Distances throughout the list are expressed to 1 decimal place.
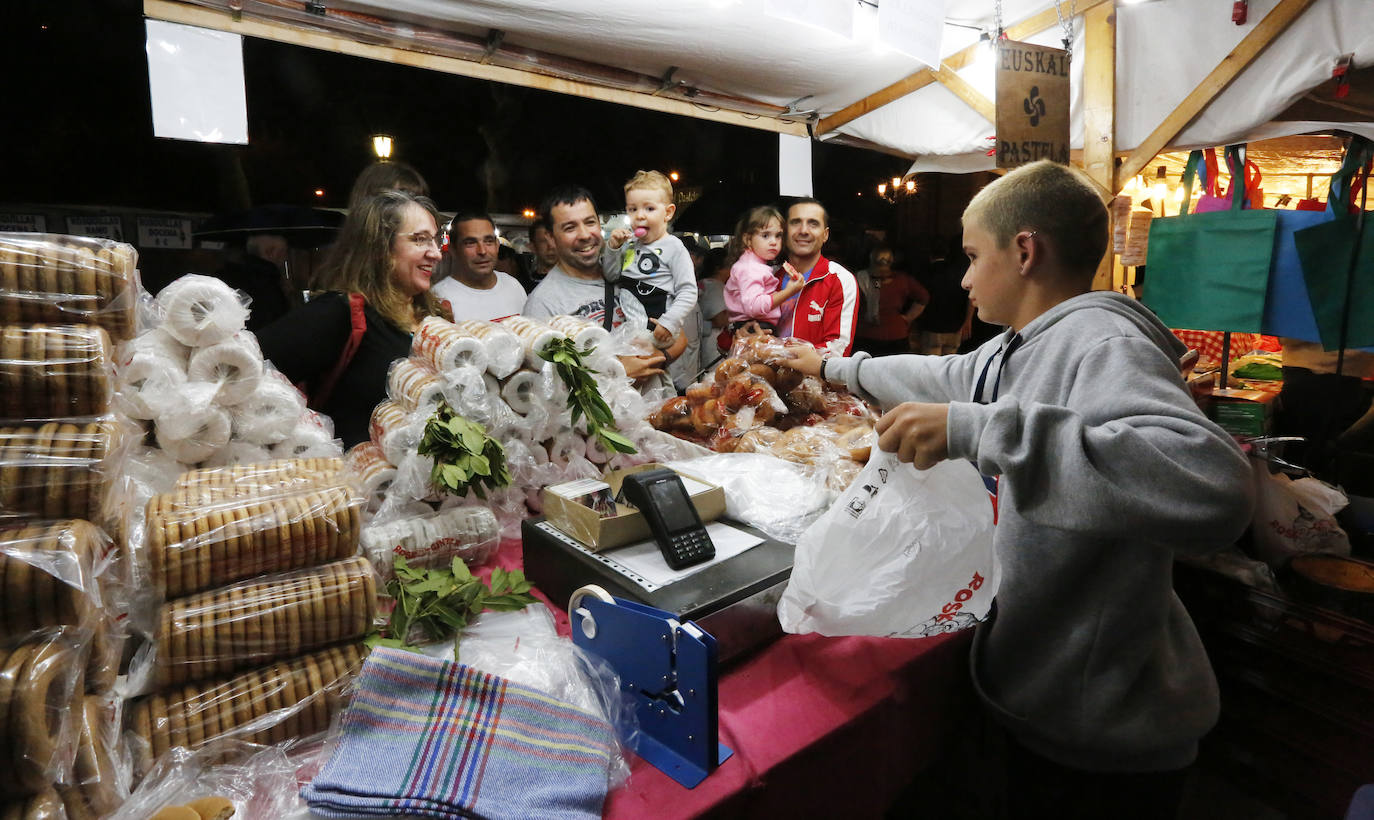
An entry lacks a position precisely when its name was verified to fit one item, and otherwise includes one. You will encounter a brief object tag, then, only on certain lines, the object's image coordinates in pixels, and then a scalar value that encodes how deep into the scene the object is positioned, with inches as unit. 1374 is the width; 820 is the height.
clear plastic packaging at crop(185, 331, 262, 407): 58.2
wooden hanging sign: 116.4
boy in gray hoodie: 42.3
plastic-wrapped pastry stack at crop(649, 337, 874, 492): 91.7
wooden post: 124.2
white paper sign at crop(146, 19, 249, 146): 89.6
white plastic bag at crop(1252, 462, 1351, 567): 101.7
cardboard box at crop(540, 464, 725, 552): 61.0
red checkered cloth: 184.9
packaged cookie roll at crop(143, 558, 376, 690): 42.0
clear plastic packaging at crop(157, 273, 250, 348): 56.8
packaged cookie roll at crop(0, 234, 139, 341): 35.7
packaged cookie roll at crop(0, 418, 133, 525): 33.4
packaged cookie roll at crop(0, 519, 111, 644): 31.0
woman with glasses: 84.9
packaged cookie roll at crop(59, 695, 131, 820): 33.8
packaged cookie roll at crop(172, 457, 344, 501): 48.2
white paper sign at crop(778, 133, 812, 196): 175.6
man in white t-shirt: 142.3
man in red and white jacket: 164.4
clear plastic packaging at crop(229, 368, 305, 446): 62.1
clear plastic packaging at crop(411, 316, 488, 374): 69.4
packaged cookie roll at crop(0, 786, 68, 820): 29.7
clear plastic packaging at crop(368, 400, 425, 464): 66.9
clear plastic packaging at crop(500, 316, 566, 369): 73.7
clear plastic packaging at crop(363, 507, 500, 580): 60.7
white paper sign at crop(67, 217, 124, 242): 287.7
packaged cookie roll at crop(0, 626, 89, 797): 29.5
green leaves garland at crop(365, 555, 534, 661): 52.7
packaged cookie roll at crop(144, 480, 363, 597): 42.8
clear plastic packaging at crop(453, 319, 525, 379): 71.1
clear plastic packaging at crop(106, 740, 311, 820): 37.9
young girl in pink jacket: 162.9
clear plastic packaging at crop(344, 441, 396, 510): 68.9
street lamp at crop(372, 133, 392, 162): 446.3
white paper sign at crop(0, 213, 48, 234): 279.0
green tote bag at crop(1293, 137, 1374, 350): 123.9
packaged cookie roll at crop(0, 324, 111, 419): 34.5
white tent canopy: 105.0
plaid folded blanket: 37.2
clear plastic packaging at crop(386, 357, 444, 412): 69.4
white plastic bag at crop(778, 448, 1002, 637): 51.5
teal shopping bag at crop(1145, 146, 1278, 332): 131.3
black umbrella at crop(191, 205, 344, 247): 215.0
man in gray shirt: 138.8
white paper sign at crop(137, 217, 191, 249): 319.9
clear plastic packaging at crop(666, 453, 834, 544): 69.4
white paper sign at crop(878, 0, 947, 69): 106.8
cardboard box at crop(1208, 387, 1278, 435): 135.7
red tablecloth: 44.1
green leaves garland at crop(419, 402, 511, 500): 63.5
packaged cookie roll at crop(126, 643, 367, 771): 41.3
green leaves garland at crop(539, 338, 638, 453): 73.0
